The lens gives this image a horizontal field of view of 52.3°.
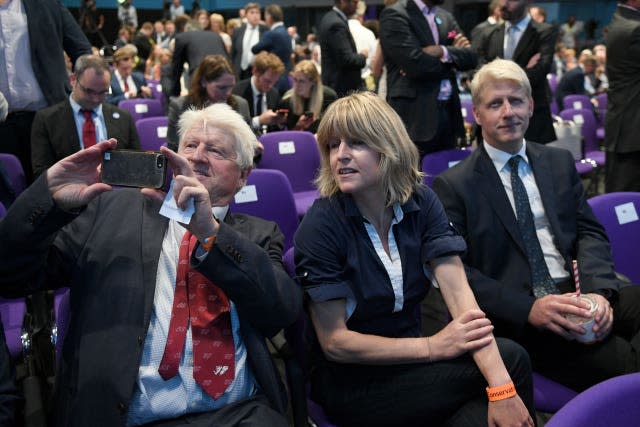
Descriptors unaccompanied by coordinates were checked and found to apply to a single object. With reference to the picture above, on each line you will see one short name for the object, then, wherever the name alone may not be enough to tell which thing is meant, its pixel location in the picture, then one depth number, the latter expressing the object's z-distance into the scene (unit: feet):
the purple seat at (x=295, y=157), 12.94
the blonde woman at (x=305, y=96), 15.57
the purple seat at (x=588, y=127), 18.54
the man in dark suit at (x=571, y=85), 27.14
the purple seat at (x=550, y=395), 6.26
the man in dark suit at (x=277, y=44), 22.39
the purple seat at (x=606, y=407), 3.20
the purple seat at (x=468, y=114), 19.84
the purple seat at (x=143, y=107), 19.83
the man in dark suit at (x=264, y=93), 15.11
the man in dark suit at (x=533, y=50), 13.91
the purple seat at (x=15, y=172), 10.17
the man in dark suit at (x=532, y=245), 6.54
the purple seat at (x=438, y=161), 11.43
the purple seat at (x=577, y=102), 21.61
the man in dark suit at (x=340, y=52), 16.87
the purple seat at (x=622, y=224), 7.98
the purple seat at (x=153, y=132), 14.93
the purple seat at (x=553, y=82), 30.44
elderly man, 4.96
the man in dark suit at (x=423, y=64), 12.88
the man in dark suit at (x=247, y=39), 24.63
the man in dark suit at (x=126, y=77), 24.36
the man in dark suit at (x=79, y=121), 11.55
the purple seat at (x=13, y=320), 6.98
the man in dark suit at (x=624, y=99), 12.64
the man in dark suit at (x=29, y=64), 11.37
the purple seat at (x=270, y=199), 9.66
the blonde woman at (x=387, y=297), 5.48
